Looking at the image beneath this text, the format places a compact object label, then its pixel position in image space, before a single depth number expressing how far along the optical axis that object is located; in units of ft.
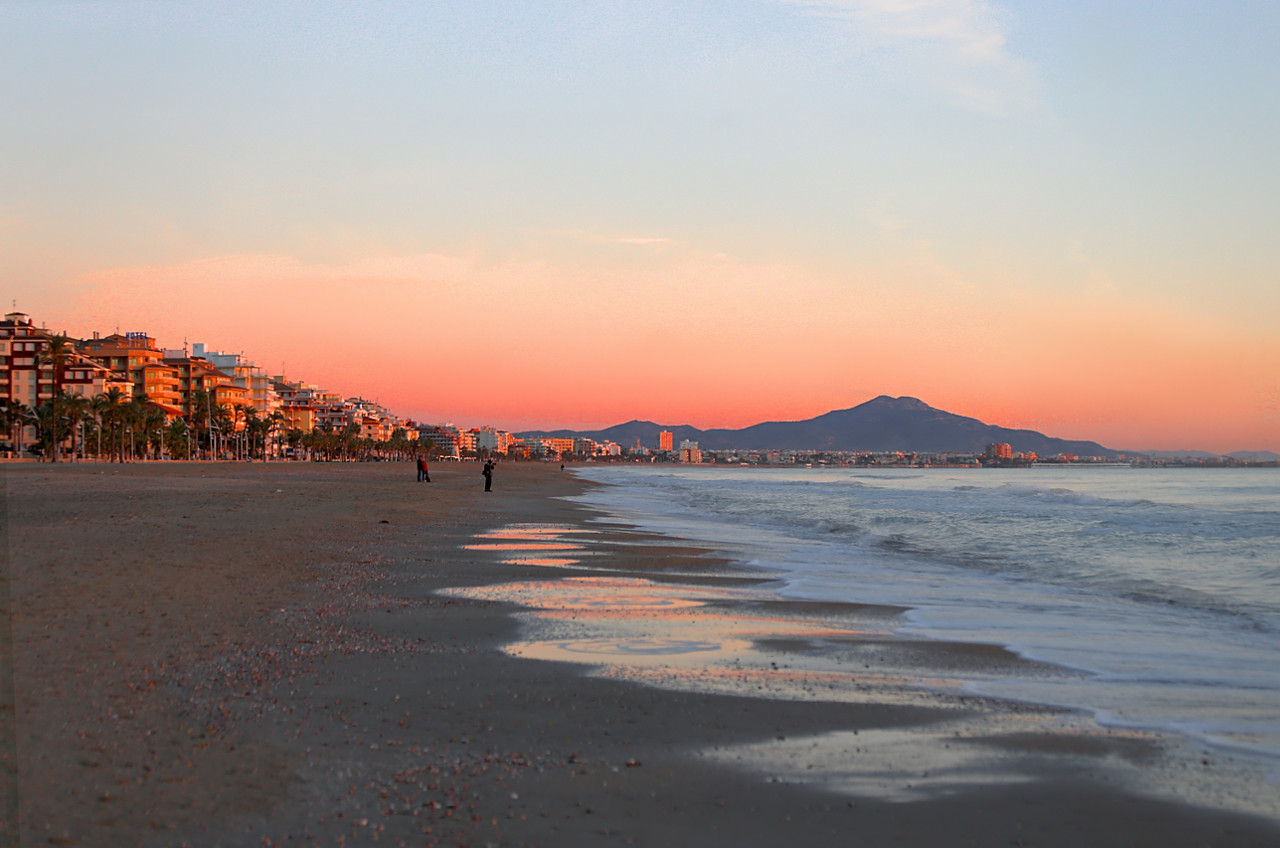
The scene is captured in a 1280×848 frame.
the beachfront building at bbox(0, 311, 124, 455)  331.77
